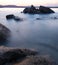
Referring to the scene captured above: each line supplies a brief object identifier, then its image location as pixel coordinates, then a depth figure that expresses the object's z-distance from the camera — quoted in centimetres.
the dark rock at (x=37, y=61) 346
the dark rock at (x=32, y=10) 1931
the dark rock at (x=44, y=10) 1856
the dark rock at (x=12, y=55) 357
